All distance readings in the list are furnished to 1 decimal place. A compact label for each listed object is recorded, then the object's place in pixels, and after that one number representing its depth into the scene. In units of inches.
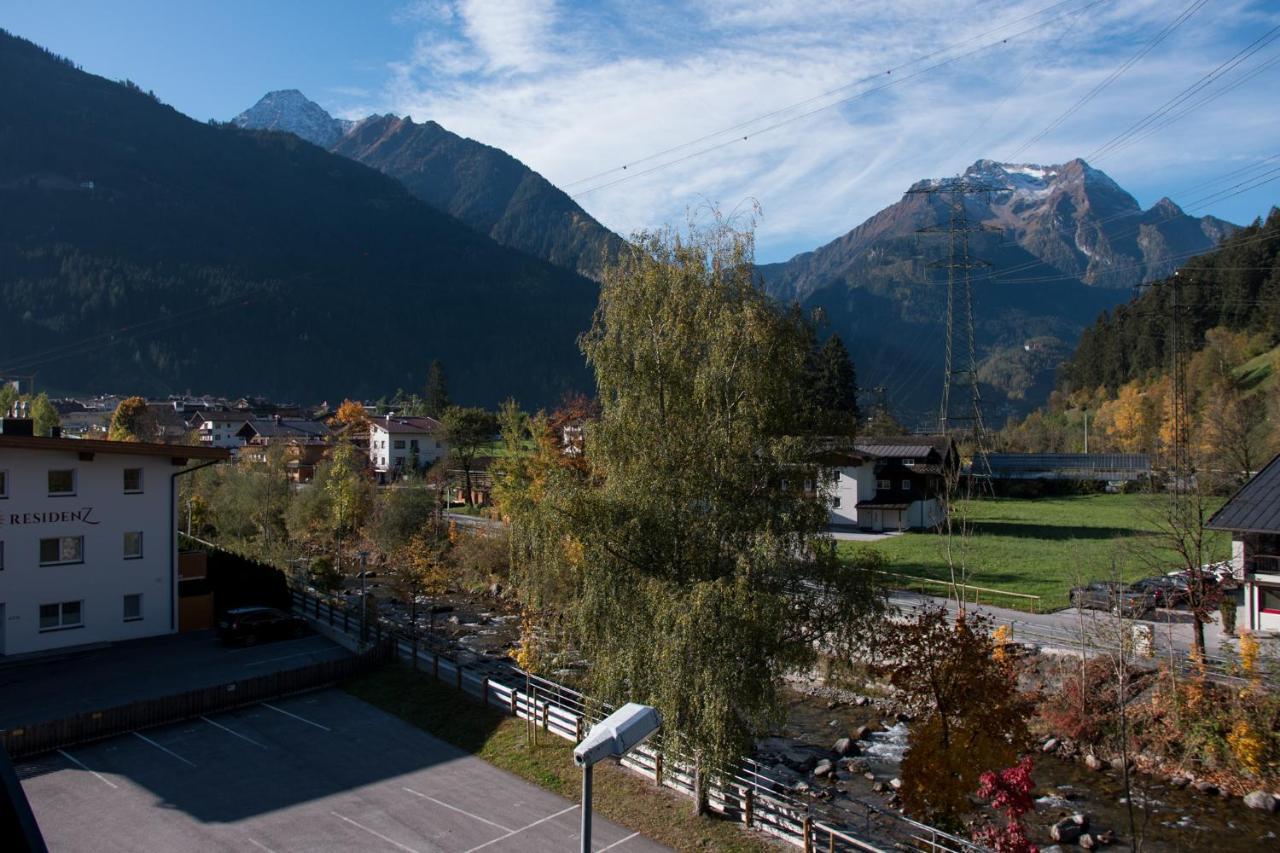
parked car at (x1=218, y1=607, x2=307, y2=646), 1143.6
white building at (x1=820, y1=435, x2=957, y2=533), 2217.0
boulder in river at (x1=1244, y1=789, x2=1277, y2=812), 786.2
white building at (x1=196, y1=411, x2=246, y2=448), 4237.2
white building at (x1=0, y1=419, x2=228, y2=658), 1084.5
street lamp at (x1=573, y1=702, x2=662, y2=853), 323.9
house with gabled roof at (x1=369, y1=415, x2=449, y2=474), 3408.0
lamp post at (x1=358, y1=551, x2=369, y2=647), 1124.7
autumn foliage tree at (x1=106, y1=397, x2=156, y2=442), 3309.5
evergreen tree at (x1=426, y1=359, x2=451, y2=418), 4805.9
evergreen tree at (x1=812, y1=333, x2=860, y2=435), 3128.9
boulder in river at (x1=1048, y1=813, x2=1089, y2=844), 731.4
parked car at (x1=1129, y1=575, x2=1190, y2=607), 1179.3
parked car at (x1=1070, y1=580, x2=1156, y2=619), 941.8
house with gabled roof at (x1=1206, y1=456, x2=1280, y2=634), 1086.4
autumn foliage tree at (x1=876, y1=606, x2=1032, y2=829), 590.2
